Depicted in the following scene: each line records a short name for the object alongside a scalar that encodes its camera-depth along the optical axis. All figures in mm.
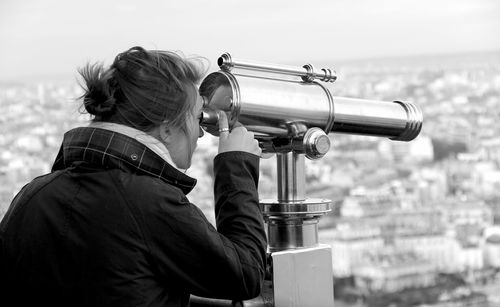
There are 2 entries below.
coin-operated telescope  3070
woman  2784
